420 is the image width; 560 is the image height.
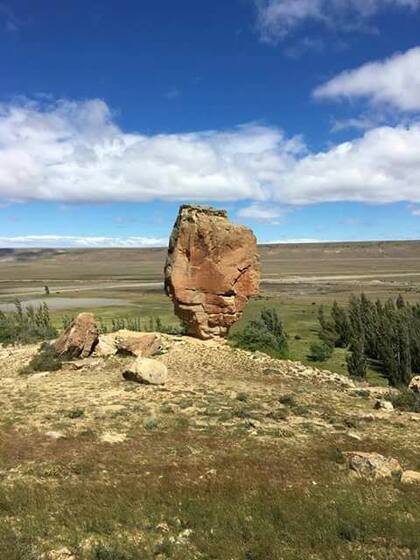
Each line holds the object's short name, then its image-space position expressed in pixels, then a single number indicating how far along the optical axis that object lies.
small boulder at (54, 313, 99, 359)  25.55
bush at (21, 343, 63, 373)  24.25
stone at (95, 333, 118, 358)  26.73
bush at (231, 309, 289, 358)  31.27
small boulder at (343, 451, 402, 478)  13.07
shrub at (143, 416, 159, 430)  16.06
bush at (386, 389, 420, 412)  20.78
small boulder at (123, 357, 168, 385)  21.16
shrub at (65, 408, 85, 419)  16.91
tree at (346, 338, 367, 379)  44.81
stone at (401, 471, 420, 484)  12.66
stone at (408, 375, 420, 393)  28.29
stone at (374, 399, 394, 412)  20.12
